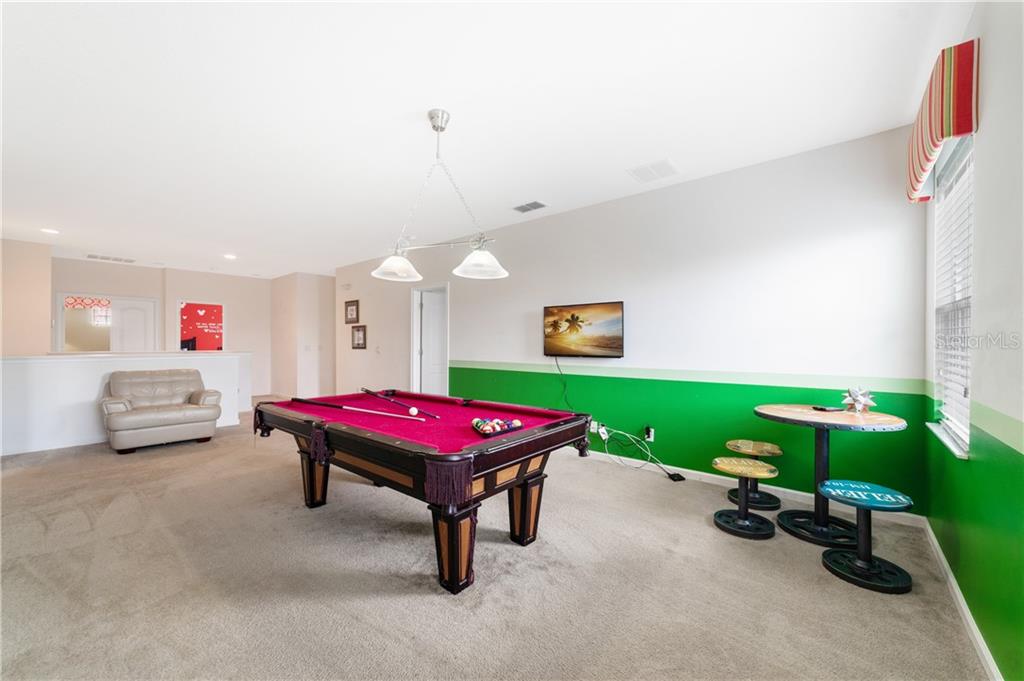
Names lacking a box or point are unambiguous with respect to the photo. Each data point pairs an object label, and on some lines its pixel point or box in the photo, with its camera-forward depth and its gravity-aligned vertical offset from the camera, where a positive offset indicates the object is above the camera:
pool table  1.76 -0.59
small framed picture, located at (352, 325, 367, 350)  7.03 -0.06
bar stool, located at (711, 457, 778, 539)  2.54 -1.17
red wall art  7.73 +0.14
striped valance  1.67 +1.04
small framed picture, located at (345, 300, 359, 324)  7.21 +0.41
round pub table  2.26 -0.74
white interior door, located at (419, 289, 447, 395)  6.29 -0.06
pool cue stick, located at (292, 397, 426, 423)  2.65 -0.53
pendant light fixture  2.64 +0.48
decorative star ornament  2.57 -0.41
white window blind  2.04 +0.29
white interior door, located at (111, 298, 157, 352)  7.07 +0.14
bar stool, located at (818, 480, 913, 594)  1.98 -1.18
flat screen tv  4.09 +0.05
